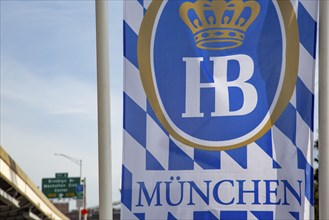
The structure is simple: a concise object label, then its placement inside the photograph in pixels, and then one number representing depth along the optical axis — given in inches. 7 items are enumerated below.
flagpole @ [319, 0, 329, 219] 281.4
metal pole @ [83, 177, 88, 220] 2314.7
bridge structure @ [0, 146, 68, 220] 1041.0
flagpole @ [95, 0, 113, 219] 295.0
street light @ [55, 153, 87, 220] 2310.8
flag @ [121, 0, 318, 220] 288.2
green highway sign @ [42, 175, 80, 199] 3363.7
